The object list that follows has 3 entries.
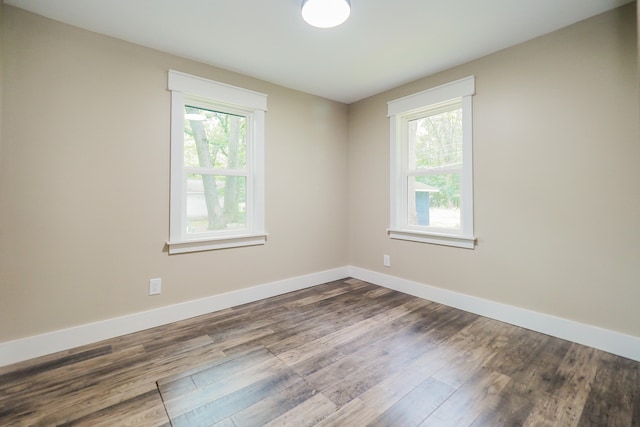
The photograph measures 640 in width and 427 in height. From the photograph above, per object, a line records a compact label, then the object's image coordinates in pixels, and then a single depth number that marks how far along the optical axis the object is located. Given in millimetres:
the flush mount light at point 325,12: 1823
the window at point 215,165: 2588
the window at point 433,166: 2795
